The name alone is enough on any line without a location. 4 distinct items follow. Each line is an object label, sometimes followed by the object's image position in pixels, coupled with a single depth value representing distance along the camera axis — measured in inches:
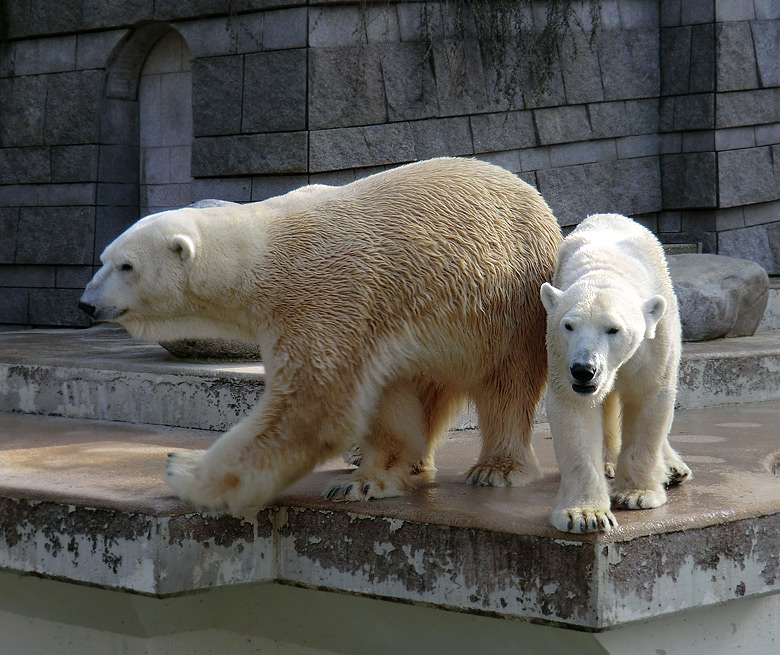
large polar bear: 203.6
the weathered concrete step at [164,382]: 312.8
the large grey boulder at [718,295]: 417.1
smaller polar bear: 176.1
